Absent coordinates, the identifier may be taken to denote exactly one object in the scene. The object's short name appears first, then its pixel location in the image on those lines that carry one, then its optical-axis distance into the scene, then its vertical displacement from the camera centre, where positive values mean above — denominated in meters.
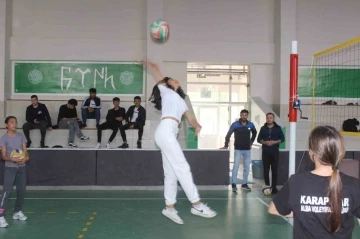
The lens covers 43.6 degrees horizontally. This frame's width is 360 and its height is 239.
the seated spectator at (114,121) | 13.13 -0.23
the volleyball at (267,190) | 9.84 -1.65
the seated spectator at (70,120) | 13.23 -0.22
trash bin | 12.38 -1.50
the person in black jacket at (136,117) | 13.30 -0.11
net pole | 5.89 +0.22
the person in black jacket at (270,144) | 10.16 -0.65
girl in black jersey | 2.29 -0.41
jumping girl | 6.04 -0.37
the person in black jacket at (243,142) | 10.55 -0.64
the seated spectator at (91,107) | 14.16 +0.19
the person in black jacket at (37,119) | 13.09 -0.19
